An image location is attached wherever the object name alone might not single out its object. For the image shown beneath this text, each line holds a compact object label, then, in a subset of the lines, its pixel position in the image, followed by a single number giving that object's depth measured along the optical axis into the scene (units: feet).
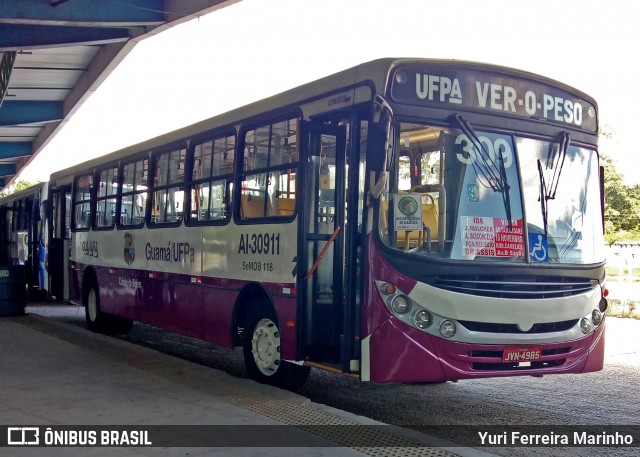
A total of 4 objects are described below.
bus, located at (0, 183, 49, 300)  65.26
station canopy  51.34
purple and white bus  21.99
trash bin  49.96
